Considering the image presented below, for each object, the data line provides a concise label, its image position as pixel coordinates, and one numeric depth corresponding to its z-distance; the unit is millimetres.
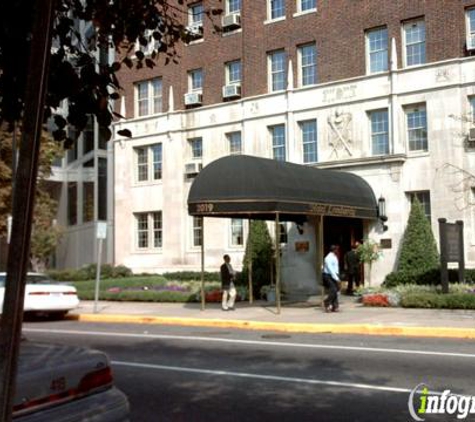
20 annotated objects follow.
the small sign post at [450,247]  19062
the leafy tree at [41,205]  28531
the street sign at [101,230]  20312
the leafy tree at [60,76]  4176
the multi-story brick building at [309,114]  23625
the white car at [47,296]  18734
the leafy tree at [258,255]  25438
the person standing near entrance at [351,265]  23734
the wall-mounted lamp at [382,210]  24500
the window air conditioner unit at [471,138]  22869
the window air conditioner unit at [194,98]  30688
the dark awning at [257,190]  18922
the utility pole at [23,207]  2604
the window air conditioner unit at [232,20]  29180
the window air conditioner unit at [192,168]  30750
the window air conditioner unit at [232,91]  29188
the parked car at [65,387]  4102
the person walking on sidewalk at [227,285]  19891
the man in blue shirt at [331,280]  18500
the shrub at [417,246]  22812
